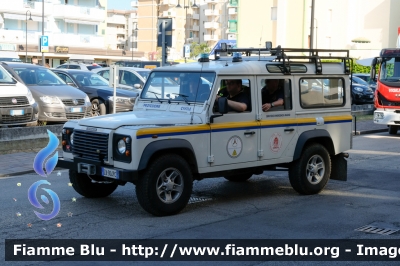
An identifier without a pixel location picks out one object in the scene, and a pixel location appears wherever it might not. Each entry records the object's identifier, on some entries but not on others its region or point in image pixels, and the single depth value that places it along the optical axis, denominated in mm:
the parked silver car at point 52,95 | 17875
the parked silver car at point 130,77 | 23662
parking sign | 37281
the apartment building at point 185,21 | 108250
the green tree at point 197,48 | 93000
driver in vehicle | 9523
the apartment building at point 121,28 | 123069
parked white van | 16125
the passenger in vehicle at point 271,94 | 9953
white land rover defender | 8508
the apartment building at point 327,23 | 62406
